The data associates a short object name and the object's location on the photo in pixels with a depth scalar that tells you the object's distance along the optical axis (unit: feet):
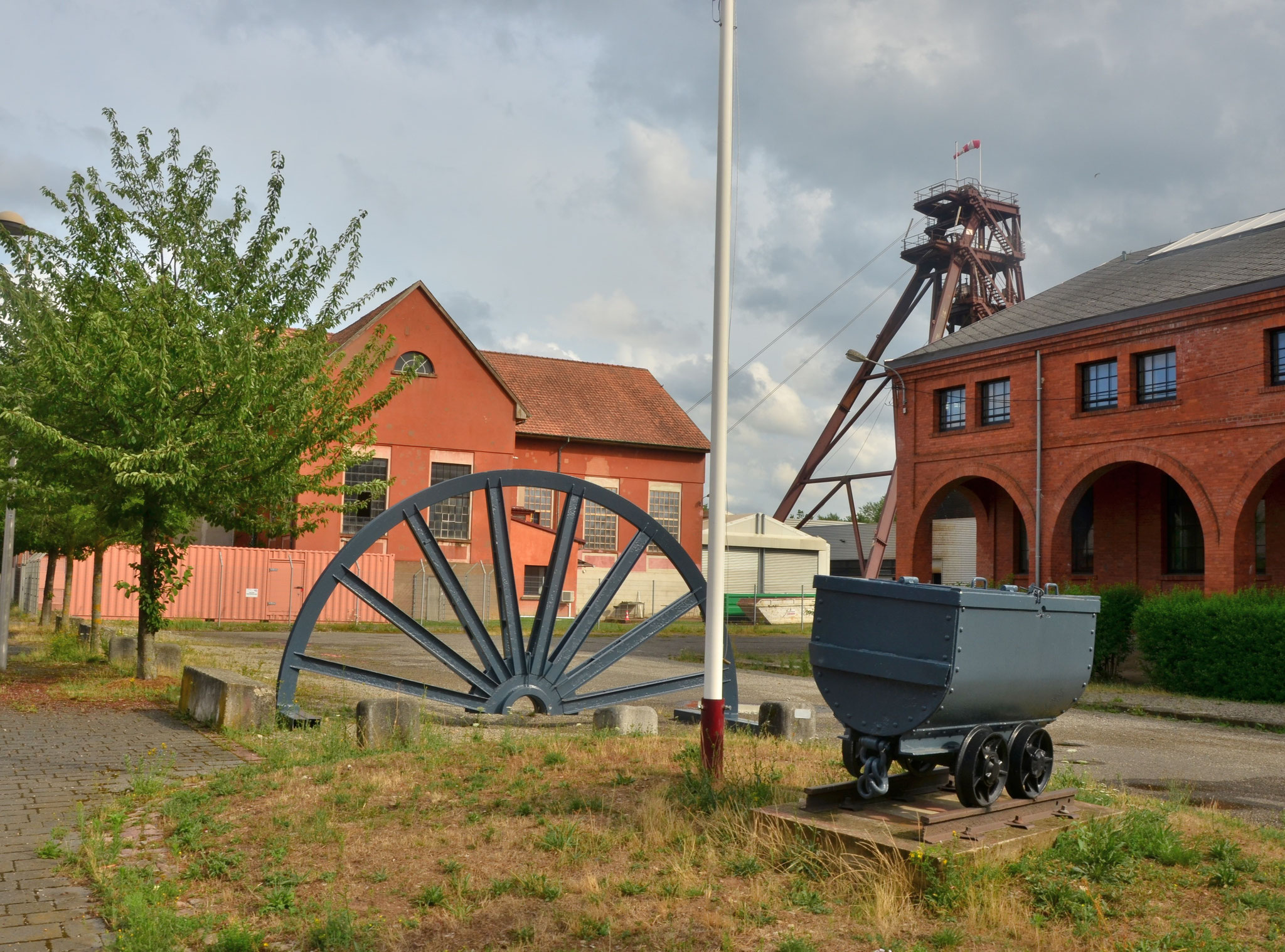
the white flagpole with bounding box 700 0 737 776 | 24.03
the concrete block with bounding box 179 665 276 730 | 34.60
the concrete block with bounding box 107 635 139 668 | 53.62
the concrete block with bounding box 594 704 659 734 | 35.24
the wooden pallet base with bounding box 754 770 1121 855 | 18.37
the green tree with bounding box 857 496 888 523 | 349.41
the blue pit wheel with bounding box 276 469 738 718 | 35.78
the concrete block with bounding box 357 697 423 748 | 30.81
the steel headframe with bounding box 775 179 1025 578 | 144.05
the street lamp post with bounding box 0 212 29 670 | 52.37
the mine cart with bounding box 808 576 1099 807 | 19.33
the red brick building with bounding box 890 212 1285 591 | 72.23
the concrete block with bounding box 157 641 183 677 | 49.75
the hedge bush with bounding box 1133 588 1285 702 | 58.03
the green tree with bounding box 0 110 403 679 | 41.91
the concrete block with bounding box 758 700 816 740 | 34.73
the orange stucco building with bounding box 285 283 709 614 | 121.90
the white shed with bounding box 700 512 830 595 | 159.31
